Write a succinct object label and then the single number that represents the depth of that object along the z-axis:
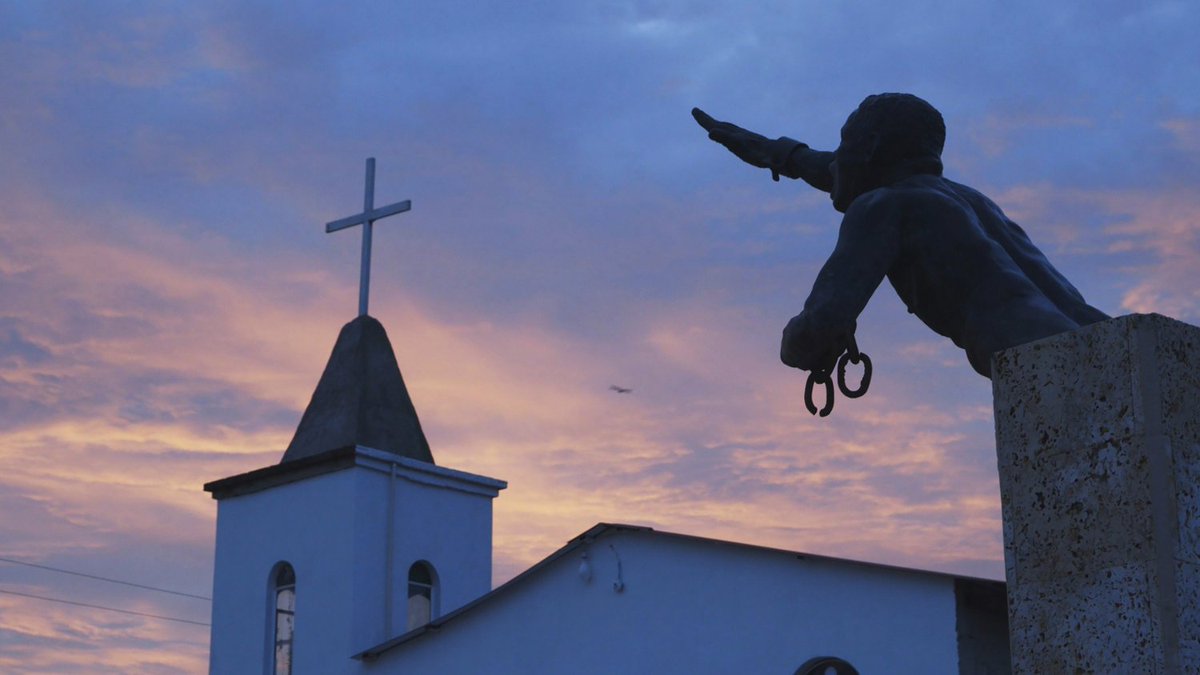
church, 16.81
